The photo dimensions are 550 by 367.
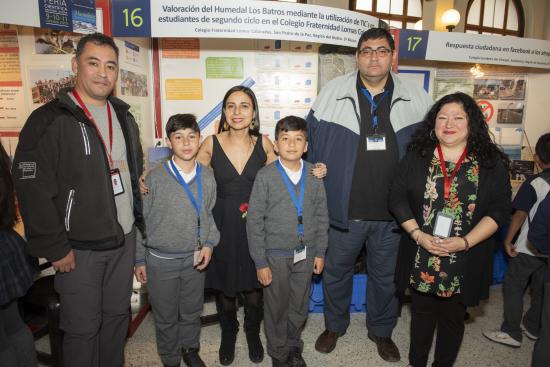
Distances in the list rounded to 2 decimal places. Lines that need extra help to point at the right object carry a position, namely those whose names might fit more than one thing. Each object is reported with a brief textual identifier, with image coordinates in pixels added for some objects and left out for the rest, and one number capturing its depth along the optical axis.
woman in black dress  2.04
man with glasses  2.14
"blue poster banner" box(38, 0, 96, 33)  1.88
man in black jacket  1.49
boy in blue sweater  2.41
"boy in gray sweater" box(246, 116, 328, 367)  1.94
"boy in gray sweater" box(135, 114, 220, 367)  1.86
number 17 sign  2.91
